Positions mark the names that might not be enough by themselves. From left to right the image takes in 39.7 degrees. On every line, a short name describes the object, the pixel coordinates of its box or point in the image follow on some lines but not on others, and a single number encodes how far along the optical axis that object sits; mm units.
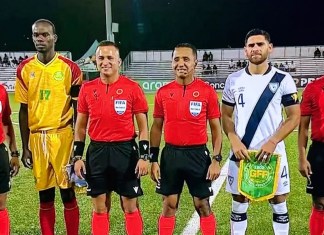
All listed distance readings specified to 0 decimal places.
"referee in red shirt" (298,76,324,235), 3526
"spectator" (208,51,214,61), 27359
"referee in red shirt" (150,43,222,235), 3559
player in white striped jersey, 3383
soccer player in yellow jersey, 3881
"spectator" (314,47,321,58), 26550
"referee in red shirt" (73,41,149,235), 3561
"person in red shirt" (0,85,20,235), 3590
